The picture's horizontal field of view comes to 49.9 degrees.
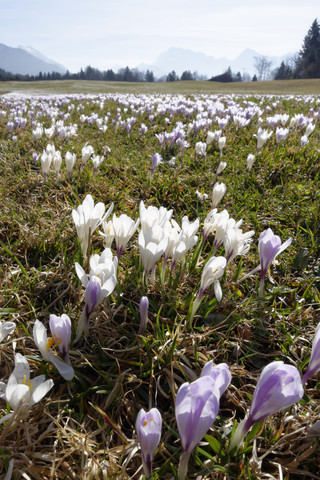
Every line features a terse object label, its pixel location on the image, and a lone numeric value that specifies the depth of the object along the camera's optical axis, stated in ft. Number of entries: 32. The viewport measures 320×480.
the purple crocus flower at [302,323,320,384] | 0.67
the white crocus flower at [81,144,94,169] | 1.87
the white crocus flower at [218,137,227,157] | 2.31
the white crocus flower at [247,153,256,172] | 2.01
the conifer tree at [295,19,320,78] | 157.93
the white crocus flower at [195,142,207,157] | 2.30
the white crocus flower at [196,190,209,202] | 1.86
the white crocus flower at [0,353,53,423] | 0.68
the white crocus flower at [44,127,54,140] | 2.44
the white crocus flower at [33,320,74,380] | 0.77
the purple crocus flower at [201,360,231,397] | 0.58
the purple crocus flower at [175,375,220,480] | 0.53
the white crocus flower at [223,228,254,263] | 1.06
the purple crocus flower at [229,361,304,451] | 0.56
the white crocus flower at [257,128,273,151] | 2.23
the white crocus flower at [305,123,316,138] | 2.65
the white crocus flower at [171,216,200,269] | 1.01
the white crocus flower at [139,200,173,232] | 1.03
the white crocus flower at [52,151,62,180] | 1.78
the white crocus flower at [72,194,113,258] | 1.07
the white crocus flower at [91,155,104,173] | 1.87
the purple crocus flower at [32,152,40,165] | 2.14
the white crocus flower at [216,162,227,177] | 1.91
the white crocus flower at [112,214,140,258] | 1.04
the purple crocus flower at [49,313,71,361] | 0.78
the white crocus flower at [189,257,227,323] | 0.92
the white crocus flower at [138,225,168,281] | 0.93
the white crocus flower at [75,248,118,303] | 0.86
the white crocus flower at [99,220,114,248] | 1.05
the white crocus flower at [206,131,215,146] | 2.48
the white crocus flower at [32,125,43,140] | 2.44
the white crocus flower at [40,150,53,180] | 1.72
